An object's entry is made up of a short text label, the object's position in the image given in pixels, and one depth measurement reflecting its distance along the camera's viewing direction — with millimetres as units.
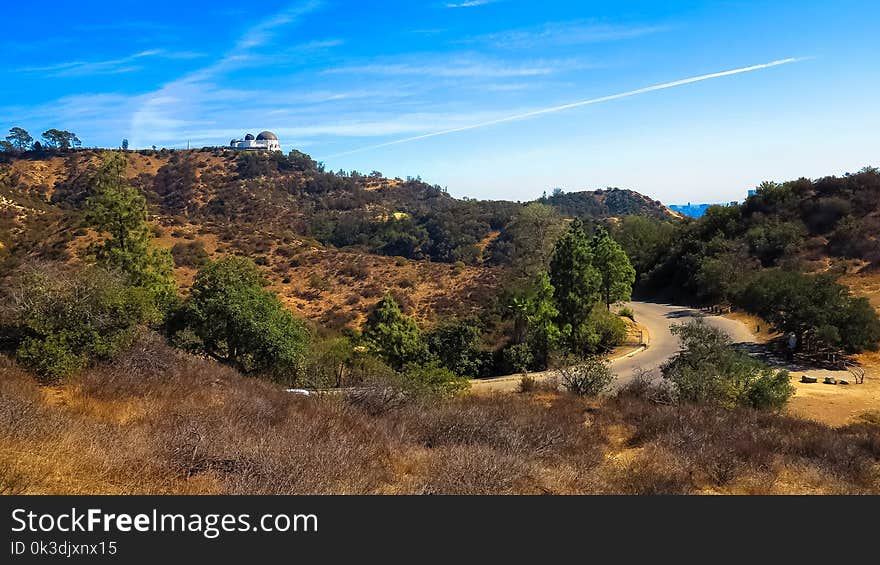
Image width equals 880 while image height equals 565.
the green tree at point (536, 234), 35875
